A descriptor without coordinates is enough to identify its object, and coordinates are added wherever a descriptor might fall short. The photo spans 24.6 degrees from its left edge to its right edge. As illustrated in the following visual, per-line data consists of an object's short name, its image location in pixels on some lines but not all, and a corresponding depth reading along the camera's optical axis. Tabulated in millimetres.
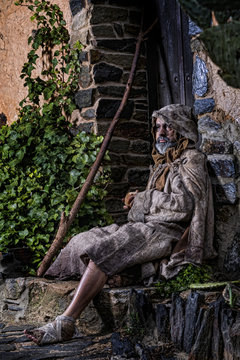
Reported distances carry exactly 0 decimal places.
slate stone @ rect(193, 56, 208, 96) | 4250
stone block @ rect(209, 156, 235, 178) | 4137
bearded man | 3957
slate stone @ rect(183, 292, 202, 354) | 3283
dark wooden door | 5777
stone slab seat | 3977
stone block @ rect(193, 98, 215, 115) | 4227
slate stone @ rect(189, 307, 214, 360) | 3094
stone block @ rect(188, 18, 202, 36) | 4238
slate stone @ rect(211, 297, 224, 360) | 3072
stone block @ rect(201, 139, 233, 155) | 4156
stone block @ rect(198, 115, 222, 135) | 4211
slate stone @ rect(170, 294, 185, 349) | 3375
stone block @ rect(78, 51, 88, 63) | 5793
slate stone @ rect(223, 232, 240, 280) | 4090
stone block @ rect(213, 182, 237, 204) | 4121
